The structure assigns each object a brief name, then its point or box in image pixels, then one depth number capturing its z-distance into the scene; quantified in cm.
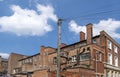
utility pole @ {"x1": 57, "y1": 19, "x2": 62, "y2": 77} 1306
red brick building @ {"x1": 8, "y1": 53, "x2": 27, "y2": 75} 4518
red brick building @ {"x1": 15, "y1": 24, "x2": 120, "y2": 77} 2322
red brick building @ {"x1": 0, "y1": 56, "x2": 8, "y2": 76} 4765
